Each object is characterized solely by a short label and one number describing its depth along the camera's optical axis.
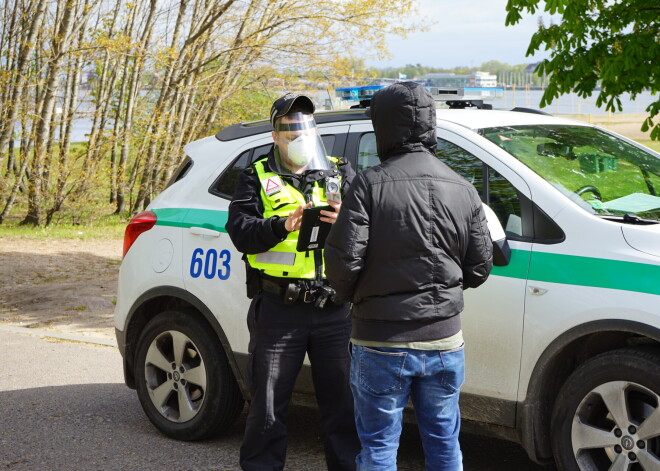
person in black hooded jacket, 3.05
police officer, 4.01
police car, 3.70
